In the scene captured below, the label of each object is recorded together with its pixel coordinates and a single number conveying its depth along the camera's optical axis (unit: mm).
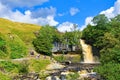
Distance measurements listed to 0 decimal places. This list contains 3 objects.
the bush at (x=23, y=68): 25285
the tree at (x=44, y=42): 36204
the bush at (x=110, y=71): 16560
